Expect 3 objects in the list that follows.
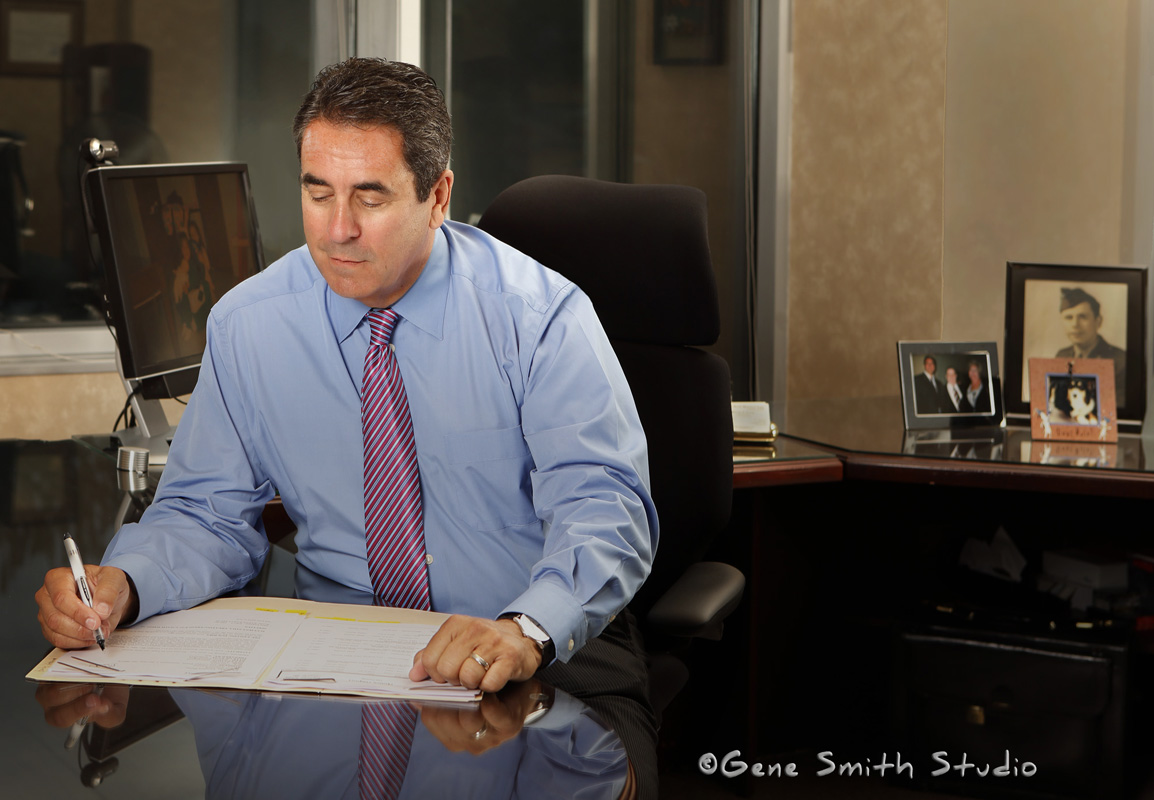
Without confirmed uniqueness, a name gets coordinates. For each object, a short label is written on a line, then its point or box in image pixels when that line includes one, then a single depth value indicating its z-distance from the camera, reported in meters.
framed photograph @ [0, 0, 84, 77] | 2.21
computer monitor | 1.68
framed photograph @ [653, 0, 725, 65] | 3.11
